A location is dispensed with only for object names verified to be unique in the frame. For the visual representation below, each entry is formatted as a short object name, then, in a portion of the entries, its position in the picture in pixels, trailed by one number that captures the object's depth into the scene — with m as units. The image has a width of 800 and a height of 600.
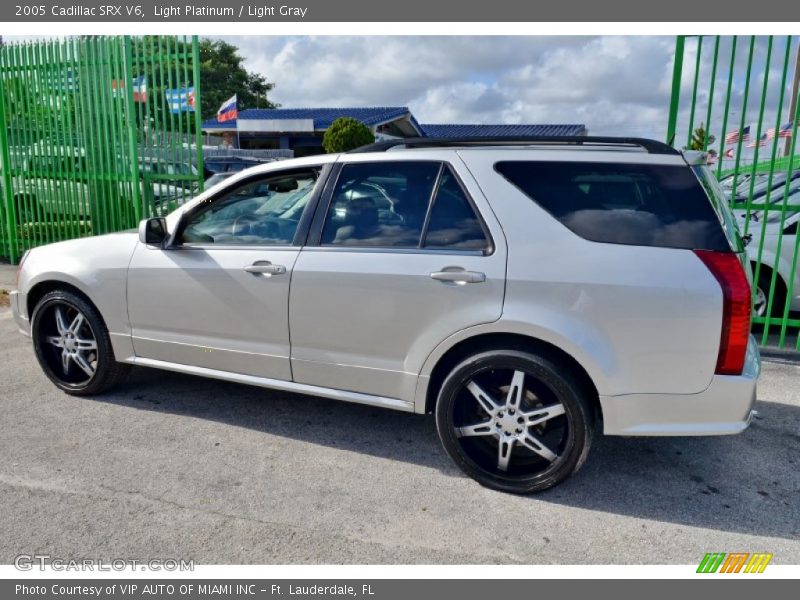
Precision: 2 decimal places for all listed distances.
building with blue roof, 32.69
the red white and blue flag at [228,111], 28.35
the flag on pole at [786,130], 8.54
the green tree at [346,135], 26.73
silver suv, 2.88
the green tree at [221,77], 47.00
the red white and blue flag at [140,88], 7.36
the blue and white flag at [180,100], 7.00
